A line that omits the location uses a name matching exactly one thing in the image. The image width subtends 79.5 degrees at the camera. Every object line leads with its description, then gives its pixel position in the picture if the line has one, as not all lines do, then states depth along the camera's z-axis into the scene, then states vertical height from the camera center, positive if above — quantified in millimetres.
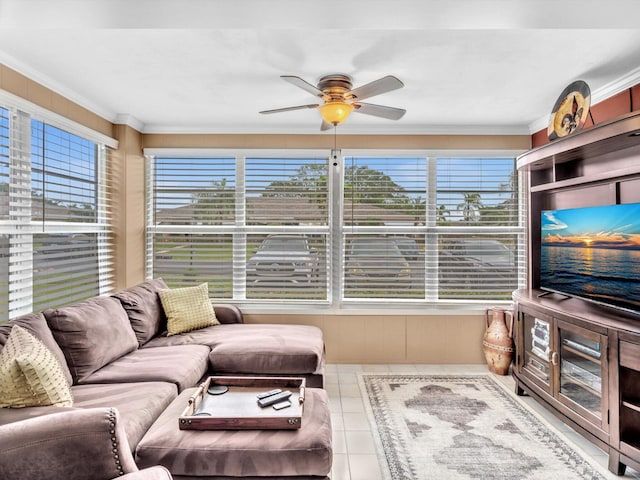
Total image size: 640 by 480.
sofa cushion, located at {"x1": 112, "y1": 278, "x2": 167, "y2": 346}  3102 -563
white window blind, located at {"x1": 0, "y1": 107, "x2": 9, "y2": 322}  2508 +216
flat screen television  2393 -64
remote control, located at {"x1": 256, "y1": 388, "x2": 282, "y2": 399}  2105 -832
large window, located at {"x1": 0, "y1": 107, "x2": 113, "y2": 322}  2580 +207
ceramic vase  3734 -965
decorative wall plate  2746 +1009
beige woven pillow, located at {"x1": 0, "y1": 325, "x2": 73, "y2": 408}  1695 -617
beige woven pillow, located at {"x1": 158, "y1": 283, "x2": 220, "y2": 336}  3436 -608
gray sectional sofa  2000 -819
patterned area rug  2227 -1297
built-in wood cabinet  2166 -552
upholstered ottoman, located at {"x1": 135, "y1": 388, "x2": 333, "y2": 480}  1688 -935
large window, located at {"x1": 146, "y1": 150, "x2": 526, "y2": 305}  4125 +153
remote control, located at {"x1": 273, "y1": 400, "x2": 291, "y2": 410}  1989 -845
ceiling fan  2628 +984
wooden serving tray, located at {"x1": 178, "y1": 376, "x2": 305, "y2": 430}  1828 -856
